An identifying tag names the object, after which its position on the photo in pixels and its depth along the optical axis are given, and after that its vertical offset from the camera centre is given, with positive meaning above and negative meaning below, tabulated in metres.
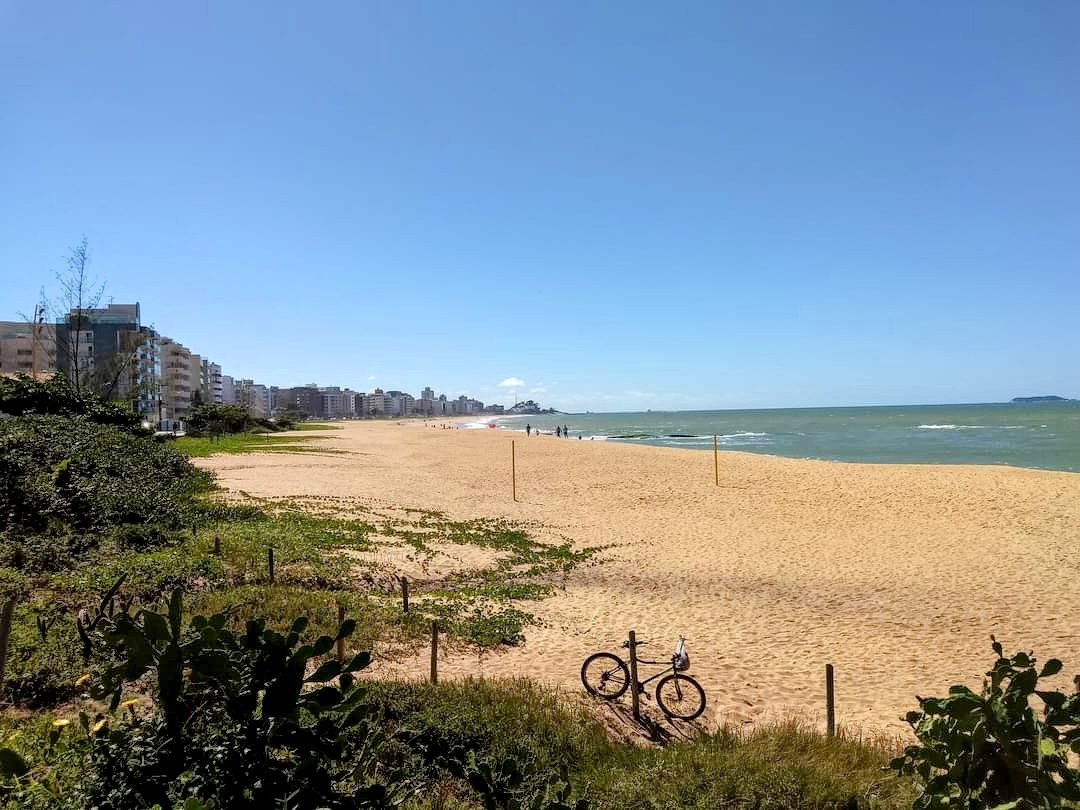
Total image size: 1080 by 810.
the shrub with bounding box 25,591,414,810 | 1.72 -0.91
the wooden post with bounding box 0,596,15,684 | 4.29 -1.46
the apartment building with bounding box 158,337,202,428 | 103.81 +6.84
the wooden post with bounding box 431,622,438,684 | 7.47 -2.86
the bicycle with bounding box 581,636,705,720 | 7.64 -3.46
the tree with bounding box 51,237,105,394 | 31.00 +4.83
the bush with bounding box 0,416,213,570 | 10.95 -1.63
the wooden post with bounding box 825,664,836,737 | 6.93 -3.20
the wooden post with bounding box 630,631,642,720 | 7.34 -3.14
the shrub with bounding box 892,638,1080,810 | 2.21 -1.22
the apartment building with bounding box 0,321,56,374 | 86.26 +9.25
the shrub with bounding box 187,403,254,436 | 58.03 -0.23
